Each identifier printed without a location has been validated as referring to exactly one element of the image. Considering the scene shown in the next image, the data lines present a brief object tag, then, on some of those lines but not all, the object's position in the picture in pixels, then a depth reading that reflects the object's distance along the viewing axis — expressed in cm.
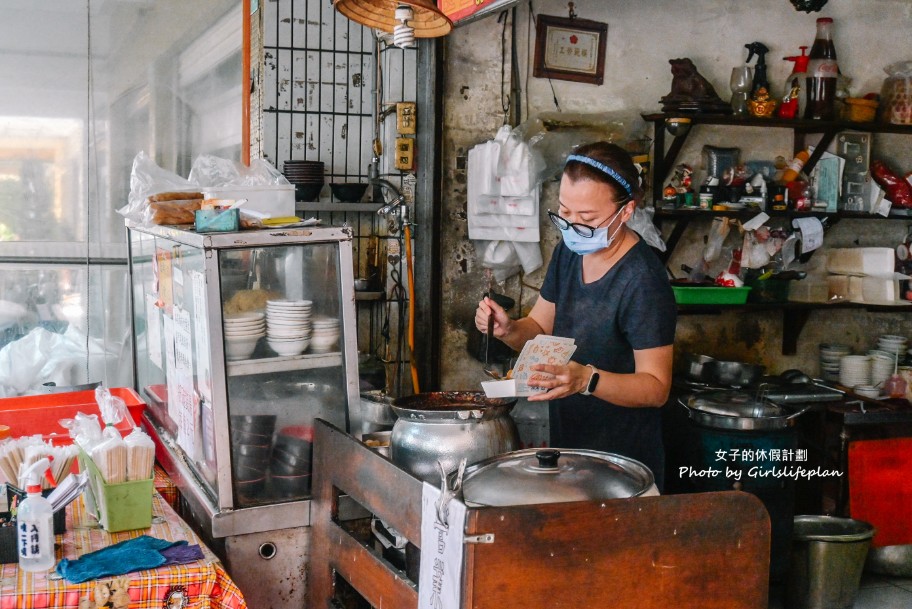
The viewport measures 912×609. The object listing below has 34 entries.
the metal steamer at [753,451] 428
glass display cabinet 242
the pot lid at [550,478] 188
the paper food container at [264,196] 292
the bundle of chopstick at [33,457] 257
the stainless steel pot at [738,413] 428
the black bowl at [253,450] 248
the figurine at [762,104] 513
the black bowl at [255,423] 247
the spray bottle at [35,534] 216
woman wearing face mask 259
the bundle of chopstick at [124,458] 236
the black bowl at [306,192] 459
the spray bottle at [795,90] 521
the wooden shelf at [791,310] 516
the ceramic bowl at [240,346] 244
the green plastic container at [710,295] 497
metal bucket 411
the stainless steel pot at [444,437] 215
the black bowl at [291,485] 259
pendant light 260
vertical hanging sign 172
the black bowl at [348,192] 467
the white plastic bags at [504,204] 462
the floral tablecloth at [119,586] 206
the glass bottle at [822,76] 520
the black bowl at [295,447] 259
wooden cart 172
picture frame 491
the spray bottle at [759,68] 520
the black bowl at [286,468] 258
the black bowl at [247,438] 246
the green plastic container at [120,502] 239
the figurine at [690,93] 489
